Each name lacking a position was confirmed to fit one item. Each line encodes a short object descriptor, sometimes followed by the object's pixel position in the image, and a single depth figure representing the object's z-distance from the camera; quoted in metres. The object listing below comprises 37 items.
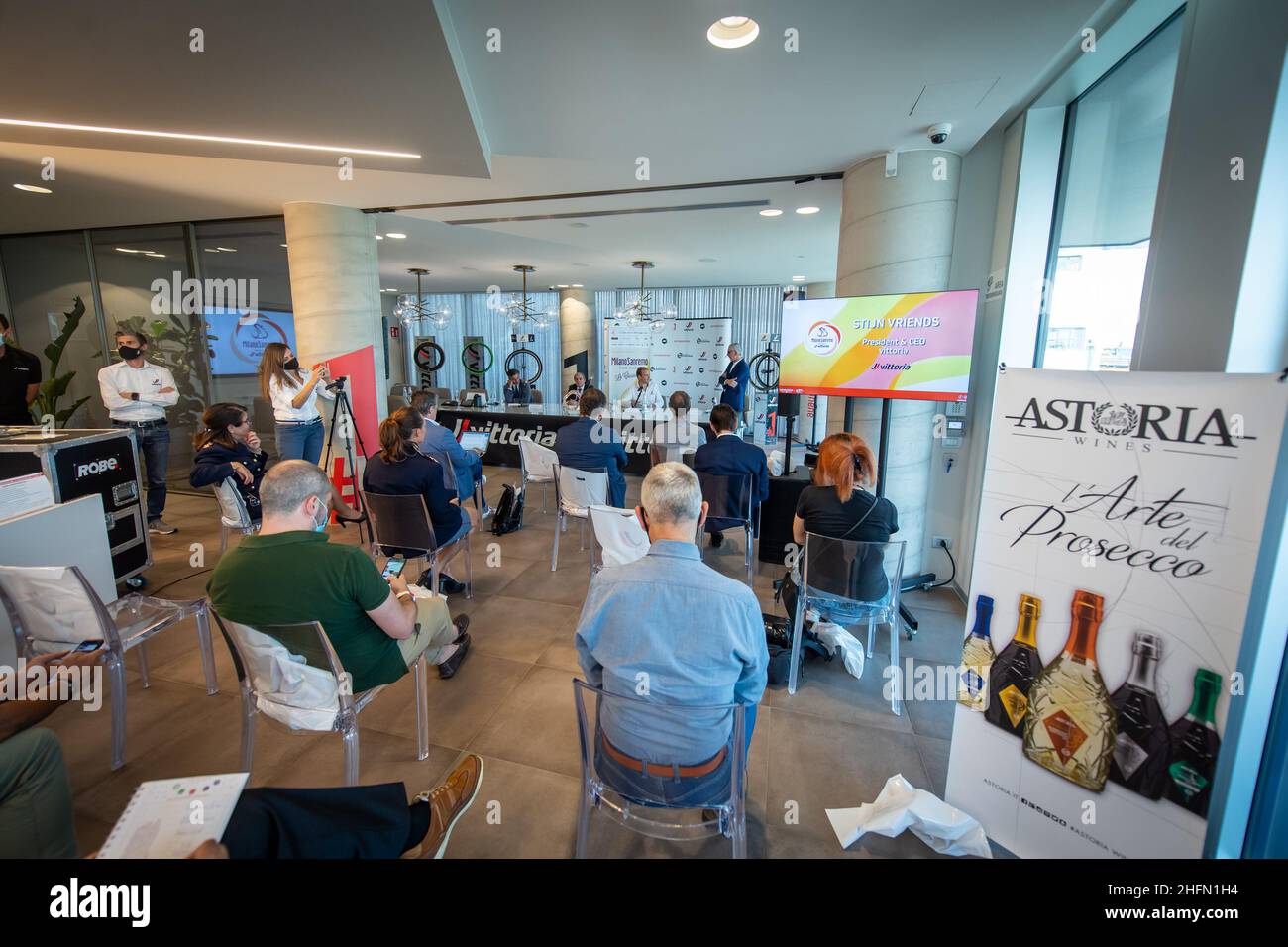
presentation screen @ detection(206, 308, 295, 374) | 6.07
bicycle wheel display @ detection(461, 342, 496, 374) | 13.86
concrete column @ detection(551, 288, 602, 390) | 11.58
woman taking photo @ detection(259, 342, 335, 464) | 4.48
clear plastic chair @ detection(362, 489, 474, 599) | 3.03
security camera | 3.05
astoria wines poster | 1.29
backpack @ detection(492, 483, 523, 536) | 4.86
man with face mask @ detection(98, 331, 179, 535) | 4.33
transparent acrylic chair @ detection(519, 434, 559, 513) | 4.78
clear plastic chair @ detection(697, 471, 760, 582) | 3.66
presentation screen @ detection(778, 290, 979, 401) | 3.20
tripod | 4.87
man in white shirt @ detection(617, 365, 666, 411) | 7.76
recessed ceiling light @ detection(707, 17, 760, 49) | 2.18
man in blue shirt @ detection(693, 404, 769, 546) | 3.65
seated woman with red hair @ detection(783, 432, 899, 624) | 2.50
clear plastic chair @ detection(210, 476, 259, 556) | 3.45
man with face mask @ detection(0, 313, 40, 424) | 4.73
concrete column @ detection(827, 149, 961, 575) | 3.44
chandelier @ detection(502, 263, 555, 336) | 8.52
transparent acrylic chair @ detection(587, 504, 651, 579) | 2.93
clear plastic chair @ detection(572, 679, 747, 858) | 1.37
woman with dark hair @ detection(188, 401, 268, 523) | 3.39
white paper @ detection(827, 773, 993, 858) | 1.72
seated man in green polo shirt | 1.62
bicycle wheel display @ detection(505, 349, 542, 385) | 13.13
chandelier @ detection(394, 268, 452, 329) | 8.61
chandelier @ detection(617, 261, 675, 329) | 8.77
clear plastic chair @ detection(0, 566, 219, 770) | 1.86
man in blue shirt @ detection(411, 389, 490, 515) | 4.06
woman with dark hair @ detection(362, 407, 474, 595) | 3.08
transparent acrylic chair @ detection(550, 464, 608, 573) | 3.92
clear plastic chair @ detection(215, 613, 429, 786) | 1.62
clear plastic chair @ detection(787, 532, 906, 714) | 2.45
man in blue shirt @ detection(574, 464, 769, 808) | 1.37
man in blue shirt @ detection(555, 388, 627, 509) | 3.97
